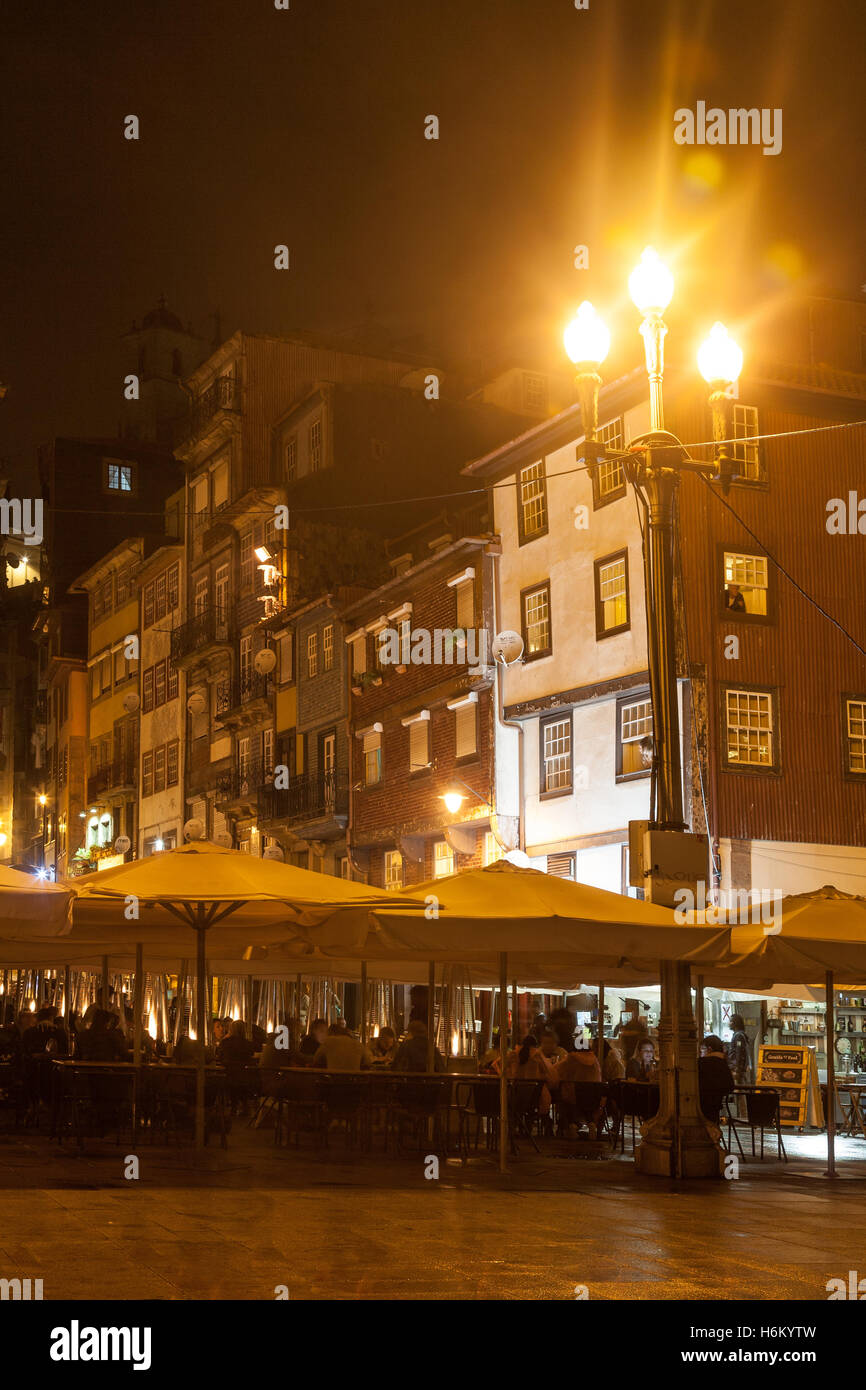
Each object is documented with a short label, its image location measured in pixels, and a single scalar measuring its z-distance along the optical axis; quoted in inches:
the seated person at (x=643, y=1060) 975.6
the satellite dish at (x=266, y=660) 1809.8
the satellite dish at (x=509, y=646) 1298.0
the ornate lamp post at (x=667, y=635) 596.1
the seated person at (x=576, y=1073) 764.0
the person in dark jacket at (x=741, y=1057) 1112.8
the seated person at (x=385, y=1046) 981.8
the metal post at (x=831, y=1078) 677.3
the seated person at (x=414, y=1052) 744.3
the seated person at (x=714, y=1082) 692.7
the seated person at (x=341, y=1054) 721.6
